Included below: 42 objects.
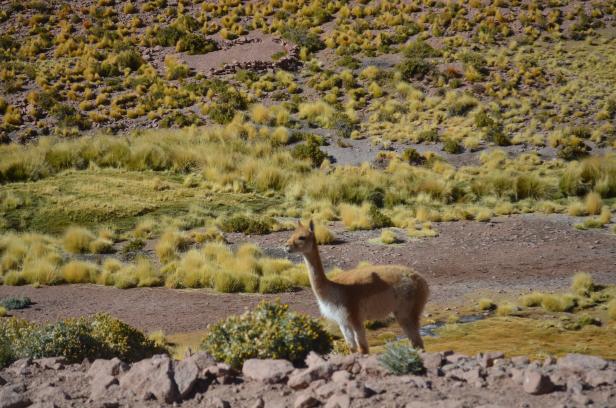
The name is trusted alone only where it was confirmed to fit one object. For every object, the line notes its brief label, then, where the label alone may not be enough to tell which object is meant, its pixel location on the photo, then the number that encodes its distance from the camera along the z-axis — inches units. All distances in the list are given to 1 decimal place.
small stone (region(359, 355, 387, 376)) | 499.5
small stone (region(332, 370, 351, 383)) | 481.7
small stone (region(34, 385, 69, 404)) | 517.9
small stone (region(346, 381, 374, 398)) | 451.2
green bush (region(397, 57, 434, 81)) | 3240.7
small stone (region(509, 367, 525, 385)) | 454.9
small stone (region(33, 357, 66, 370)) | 614.2
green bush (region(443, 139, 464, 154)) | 2534.4
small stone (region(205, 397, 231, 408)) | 473.7
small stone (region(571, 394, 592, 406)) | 409.1
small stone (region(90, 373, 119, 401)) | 525.3
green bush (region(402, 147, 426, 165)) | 2445.4
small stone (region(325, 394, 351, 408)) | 440.9
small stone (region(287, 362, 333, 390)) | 489.4
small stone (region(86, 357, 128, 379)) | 560.7
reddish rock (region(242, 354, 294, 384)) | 516.4
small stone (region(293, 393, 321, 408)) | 455.2
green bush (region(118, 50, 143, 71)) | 3560.5
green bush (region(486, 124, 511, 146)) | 2559.1
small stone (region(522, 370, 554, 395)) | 431.2
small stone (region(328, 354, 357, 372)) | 511.2
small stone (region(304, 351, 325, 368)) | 535.6
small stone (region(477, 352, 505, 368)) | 501.4
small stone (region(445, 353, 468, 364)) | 512.5
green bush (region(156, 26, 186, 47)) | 3782.0
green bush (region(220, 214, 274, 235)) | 1568.7
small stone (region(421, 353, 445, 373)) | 497.0
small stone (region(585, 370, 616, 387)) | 435.2
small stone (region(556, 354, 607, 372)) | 461.0
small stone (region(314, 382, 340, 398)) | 465.4
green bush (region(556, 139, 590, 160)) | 2378.2
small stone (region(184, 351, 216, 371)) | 547.5
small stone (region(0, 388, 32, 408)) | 509.0
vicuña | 609.0
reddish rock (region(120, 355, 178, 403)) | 506.9
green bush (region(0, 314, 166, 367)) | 659.4
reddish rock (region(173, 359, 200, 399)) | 510.0
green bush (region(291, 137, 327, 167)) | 2423.7
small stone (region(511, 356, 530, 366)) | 500.3
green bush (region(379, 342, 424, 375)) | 488.7
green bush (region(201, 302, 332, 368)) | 576.1
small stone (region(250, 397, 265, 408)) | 473.4
